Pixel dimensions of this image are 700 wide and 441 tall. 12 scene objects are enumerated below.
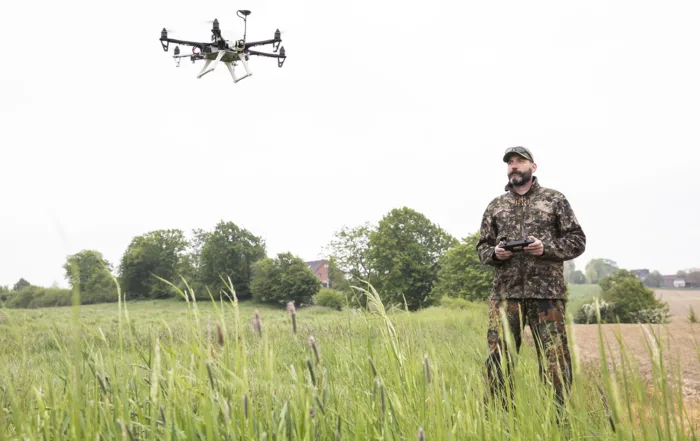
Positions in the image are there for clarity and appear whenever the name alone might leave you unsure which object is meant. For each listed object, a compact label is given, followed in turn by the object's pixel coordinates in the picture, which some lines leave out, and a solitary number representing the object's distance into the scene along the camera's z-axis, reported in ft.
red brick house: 298.93
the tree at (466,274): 124.06
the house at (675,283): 241.12
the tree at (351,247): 201.94
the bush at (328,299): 183.57
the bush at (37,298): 197.21
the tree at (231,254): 224.33
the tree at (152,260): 235.61
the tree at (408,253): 163.73
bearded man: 15.51
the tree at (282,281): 214.48
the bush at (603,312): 71.87
